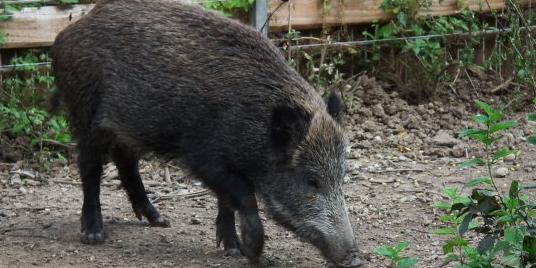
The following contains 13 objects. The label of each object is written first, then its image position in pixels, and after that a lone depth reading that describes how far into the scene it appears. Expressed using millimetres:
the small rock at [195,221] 12691
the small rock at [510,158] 14957
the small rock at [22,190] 13742
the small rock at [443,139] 15703
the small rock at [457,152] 15266
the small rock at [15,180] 13953
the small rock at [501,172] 14250
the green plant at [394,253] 8947
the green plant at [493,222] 8620
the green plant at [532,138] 8742
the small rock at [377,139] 15898
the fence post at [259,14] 16516
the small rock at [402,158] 15211
